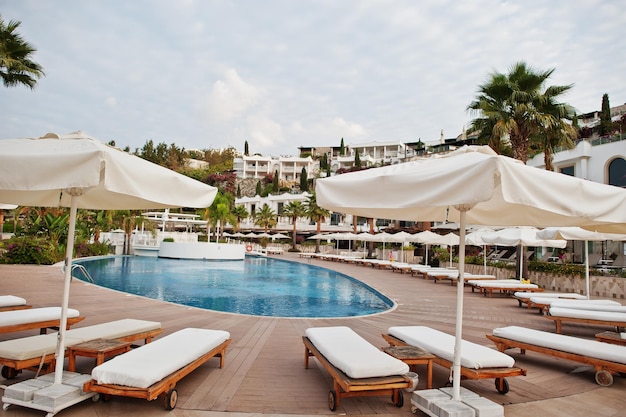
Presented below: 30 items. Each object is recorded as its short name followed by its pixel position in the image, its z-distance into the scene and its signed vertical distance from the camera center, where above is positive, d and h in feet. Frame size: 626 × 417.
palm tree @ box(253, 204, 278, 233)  158.55 +5.30
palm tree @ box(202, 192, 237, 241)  106.52 +4.73
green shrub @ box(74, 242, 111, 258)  71.77 -4.91
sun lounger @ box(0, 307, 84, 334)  14.83 -3.98
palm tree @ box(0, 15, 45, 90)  41.60 +18.81
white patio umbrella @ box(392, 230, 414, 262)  77.89 -0.20
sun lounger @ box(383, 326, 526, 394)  11.72 -3.96
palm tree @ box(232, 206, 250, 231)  160.04 +7.47
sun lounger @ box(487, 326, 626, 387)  13.58 -4.17
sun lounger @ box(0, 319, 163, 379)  10.98 -3.93
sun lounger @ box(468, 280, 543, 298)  37.99 -4.79
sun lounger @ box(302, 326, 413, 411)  10.30 -3.94
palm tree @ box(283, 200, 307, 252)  140.46 +8.35
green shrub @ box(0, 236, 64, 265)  53.06 -4.28
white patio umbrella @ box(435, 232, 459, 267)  60.70 -0.32
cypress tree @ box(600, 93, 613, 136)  96.14 +35.58
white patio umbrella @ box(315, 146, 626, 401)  8.78 +1.26
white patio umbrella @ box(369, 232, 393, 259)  83.91 -0.41
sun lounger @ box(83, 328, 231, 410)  9.50 -3.90
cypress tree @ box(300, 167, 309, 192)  215.92 +28.71
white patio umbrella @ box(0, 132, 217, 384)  9.09 +1.37
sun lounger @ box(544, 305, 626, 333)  20.48 -4.15
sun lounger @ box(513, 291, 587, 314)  28.27 -4.57
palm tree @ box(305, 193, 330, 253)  132.95 +7.38
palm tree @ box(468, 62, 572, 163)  45.75 +17.09
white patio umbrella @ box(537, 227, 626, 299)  31.17 +0.67
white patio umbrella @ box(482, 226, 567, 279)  40.16 +0.17
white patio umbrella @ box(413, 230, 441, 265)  65.72 -0.05
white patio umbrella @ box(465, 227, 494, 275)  48.21 -0.02
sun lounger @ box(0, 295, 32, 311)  18.37 -4.04
